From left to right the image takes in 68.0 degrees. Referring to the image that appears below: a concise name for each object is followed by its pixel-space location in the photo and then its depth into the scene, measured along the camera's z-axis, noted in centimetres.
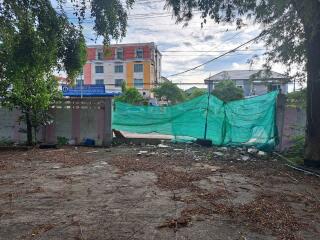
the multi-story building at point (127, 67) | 4078
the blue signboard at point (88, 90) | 2282
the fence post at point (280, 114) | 746
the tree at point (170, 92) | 3103
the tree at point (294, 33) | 534
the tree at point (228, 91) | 2504
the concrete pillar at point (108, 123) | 852
